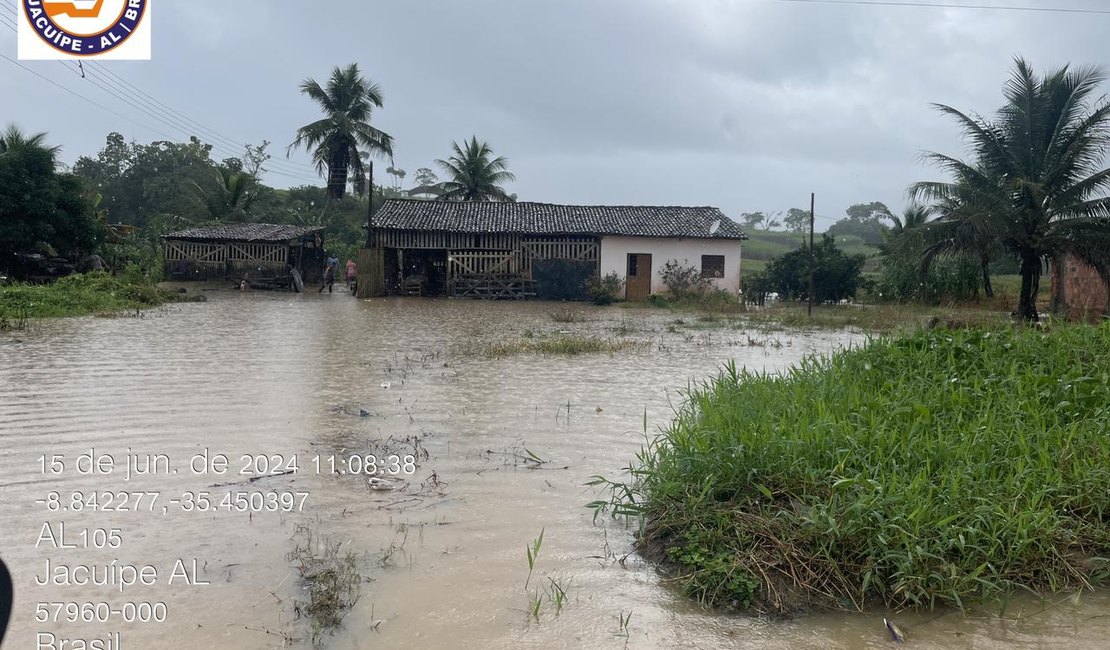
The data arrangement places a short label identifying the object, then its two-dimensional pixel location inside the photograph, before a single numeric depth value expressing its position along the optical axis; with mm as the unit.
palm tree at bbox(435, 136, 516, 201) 35969
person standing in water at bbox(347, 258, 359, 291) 29733
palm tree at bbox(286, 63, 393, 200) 36094
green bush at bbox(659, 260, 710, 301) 27078
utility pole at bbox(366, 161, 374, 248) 26969
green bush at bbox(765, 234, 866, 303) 26078
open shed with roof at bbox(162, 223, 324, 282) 28469
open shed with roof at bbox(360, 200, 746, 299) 27266
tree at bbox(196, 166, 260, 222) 33562
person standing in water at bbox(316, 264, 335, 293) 28969
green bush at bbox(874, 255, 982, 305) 24972
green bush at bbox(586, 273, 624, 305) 25406
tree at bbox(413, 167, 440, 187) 62475
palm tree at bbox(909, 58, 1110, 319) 16297
